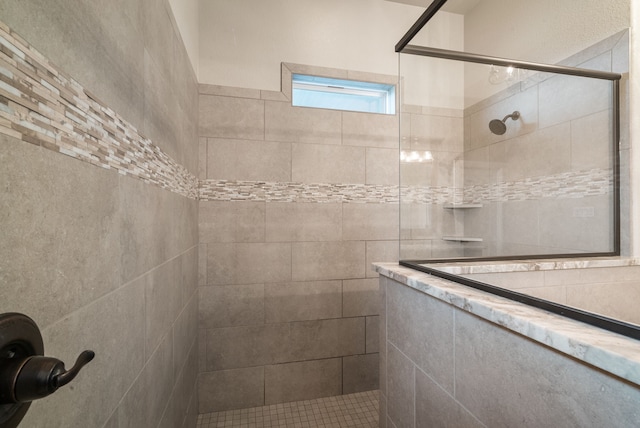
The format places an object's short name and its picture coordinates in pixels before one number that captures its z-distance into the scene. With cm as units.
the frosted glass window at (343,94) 199
